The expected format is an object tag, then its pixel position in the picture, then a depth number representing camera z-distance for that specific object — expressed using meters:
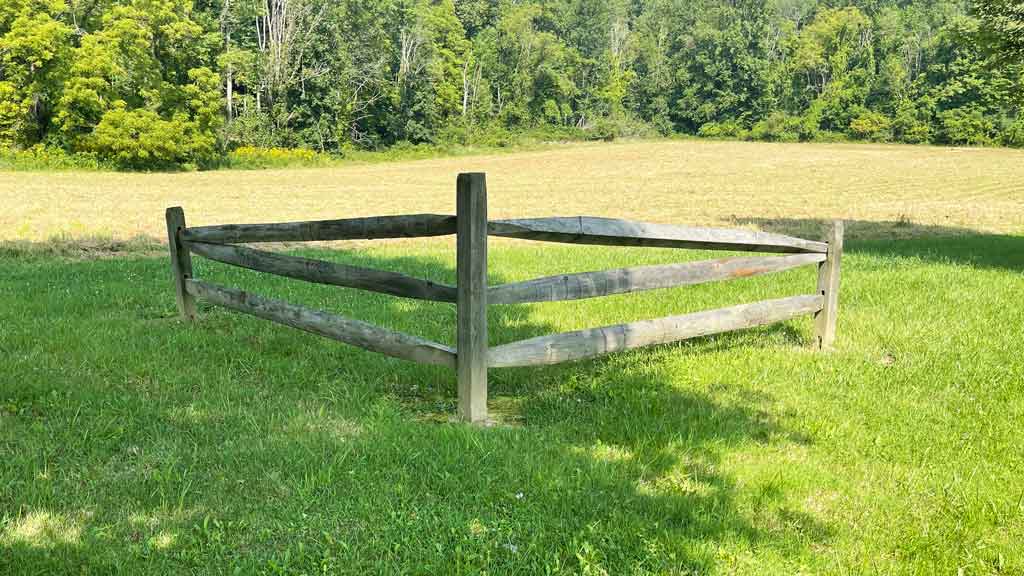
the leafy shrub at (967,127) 73.19
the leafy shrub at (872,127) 79.50
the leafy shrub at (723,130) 88.38
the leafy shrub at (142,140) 42.19
